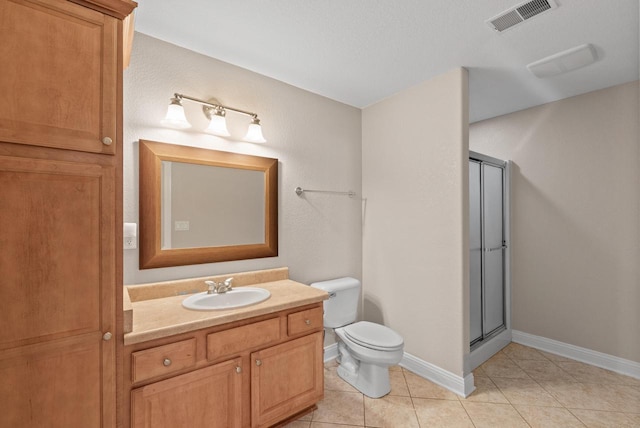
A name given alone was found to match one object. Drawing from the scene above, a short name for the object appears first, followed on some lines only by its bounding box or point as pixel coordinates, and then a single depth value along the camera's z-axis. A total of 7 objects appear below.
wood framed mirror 1.77
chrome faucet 1.81
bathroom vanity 1.28
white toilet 2.05
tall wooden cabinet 0.98
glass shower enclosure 2.63
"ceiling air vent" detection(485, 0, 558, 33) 1.52
